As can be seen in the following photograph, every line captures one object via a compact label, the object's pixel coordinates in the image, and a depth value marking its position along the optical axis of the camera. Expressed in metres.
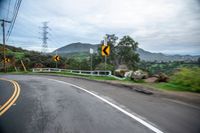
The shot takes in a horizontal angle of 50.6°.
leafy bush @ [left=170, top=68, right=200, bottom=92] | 10.70
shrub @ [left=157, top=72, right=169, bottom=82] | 15.22
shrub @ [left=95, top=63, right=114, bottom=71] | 26.80
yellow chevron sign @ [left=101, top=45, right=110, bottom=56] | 20.49
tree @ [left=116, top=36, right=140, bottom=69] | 51.00
